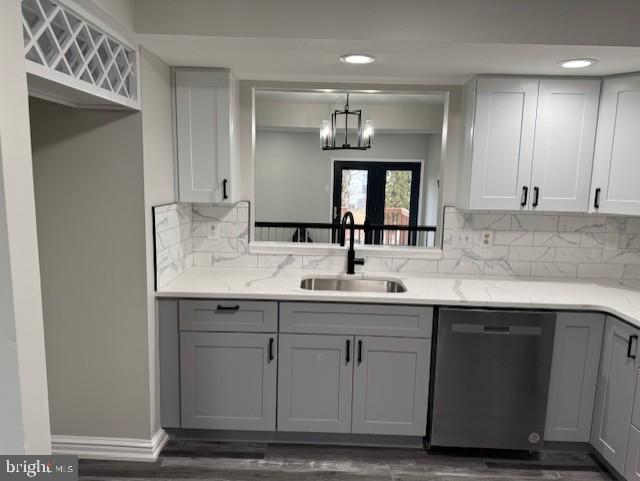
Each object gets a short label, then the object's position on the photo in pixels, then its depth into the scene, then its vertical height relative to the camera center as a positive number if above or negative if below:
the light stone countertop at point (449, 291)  2.28 -0.56
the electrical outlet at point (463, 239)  2.91 -0.31
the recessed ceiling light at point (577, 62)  2.14 +0.66
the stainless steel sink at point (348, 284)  2.82 -0.62
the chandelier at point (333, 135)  4.18 +0.54
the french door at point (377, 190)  7.40 +0.00
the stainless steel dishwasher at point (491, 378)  2.28 -0.97
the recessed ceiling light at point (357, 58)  2.13 +0.65
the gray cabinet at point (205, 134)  2.48 +0.29
